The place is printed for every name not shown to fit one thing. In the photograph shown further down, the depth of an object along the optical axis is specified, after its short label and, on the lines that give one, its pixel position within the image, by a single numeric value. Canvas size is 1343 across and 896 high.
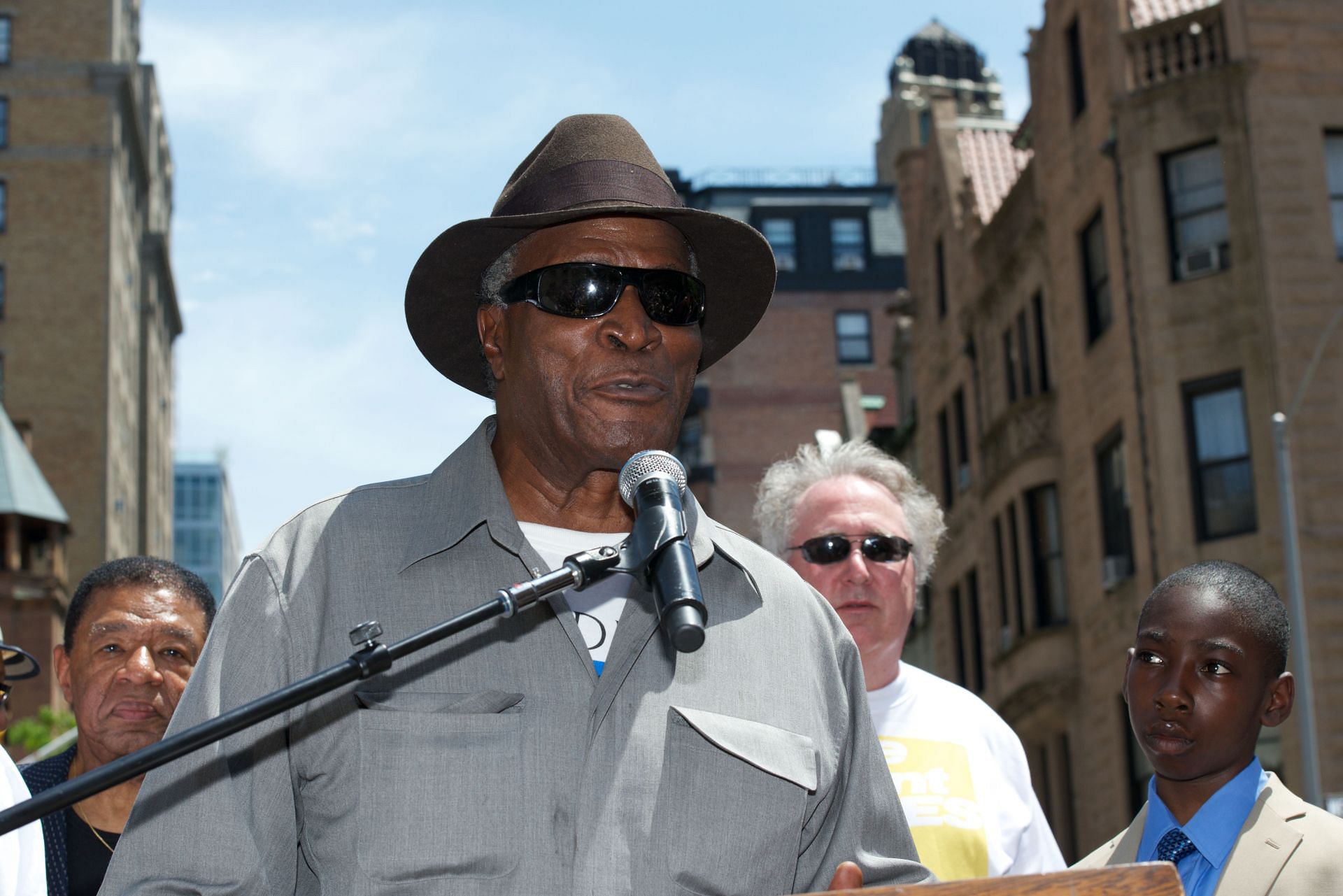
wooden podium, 2.65
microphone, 2.86
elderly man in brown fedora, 3.36
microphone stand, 2.65
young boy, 4.75
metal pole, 18.92
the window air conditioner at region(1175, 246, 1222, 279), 23.97
